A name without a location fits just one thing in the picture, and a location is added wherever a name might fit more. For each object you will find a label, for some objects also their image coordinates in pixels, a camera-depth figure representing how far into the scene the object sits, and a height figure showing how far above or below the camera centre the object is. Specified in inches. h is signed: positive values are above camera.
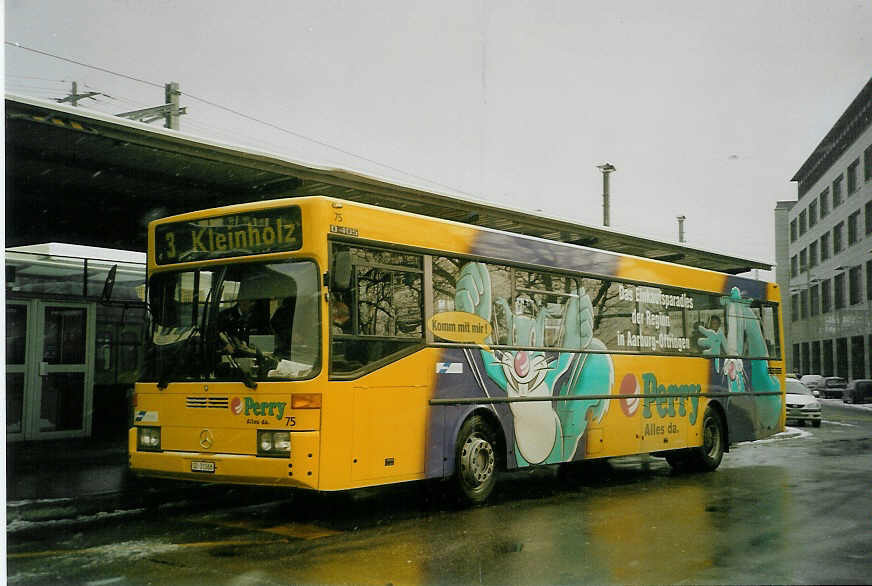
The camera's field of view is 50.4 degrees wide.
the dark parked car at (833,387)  1791.3 -34.2
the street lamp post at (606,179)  1334.9 +275.9
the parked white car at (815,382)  1719.4 -23.6
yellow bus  339.6 +7.5
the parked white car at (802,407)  1077.1 -43.8
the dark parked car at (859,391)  1626.5 -39.1
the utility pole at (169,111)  846.5 +238.7
